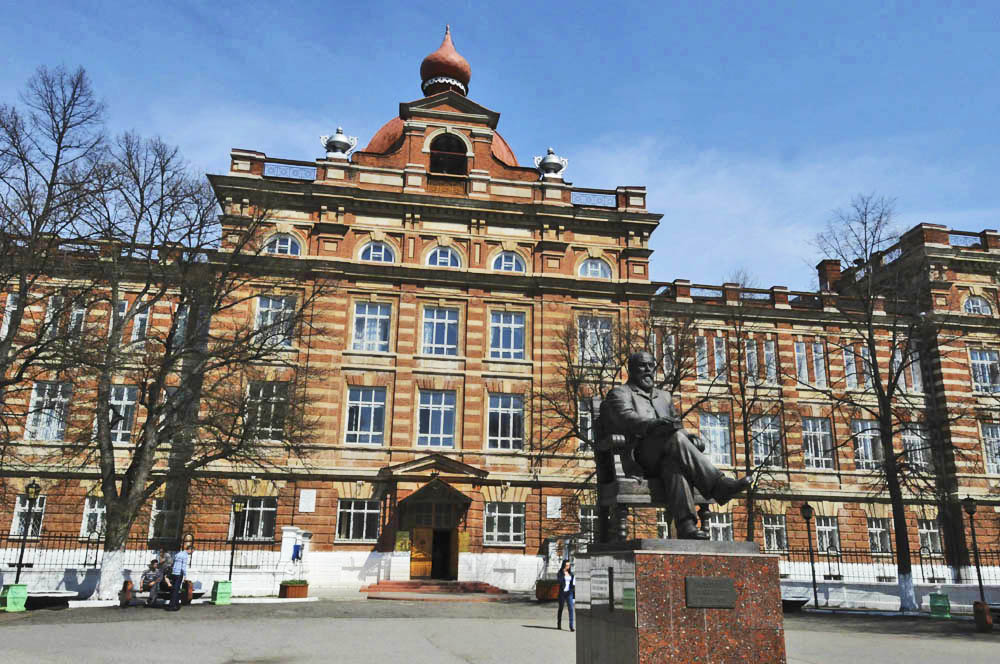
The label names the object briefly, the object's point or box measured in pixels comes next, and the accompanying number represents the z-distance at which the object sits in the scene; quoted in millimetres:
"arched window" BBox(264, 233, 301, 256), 31859
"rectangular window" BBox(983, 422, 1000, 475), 34406
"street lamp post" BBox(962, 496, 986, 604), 24984
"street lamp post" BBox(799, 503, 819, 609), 26956
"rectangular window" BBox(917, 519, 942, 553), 33188
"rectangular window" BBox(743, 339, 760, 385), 34500
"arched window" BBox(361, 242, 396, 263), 32250
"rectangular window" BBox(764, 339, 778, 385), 34938
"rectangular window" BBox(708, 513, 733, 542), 31953
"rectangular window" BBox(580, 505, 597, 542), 29564
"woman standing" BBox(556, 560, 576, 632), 17359
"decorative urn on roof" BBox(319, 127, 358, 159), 33781
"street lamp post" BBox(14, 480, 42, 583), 22250
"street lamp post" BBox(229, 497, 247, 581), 24225
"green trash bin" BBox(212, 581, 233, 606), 20328
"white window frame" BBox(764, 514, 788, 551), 32562
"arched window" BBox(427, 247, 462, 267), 32688
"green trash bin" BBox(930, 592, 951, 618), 22500
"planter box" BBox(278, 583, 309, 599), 22562
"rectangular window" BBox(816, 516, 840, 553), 32625
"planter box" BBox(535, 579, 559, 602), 24719
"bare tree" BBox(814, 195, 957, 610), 27766
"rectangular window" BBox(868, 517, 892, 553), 32969
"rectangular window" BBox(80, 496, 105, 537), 28250
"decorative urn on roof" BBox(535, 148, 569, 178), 34750
